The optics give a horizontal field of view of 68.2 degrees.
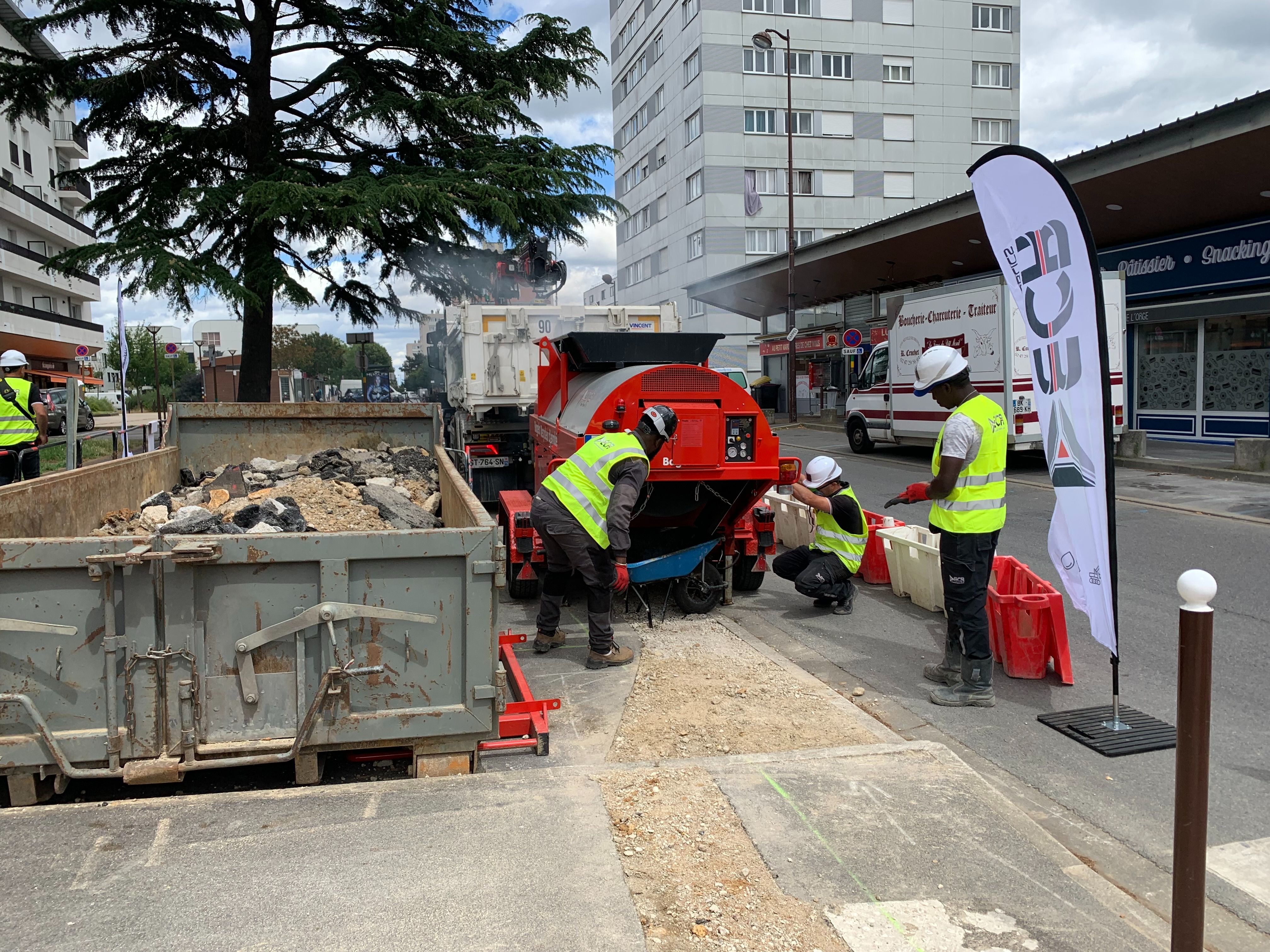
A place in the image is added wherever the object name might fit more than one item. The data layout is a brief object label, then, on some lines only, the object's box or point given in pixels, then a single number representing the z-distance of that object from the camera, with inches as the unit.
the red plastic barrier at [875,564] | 311.0
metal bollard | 87.5
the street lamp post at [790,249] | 1085.1
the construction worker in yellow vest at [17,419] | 348.2
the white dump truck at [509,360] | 442.3
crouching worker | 271.3
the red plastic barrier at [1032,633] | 209.8
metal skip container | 133.6
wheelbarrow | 259.1
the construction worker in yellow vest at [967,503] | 193.5
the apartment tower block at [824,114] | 1761.8
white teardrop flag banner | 169.9
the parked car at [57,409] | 900.8
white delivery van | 581.0
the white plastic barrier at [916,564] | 274.2
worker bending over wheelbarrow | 222.7
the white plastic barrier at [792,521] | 355.9
